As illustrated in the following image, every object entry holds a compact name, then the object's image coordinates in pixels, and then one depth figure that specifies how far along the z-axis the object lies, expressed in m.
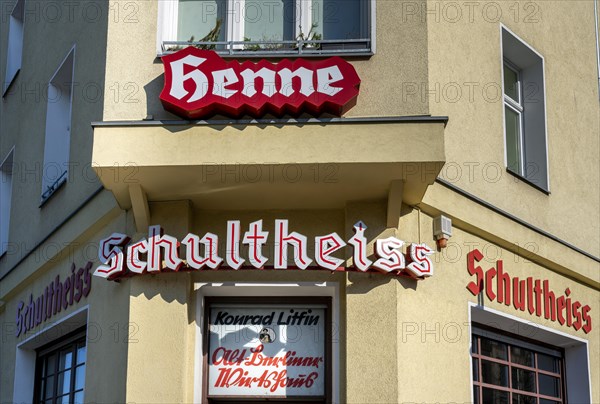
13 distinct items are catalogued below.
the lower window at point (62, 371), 11.96
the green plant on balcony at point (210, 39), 10.34
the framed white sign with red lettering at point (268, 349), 10.12
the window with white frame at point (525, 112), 12.78
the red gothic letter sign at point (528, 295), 11.12
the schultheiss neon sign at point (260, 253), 9.57
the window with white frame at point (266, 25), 10.24
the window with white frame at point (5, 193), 15.60
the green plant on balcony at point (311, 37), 10.23
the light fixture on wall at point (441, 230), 10.52
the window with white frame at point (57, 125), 13.27
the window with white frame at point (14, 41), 16.29
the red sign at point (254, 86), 9.70
